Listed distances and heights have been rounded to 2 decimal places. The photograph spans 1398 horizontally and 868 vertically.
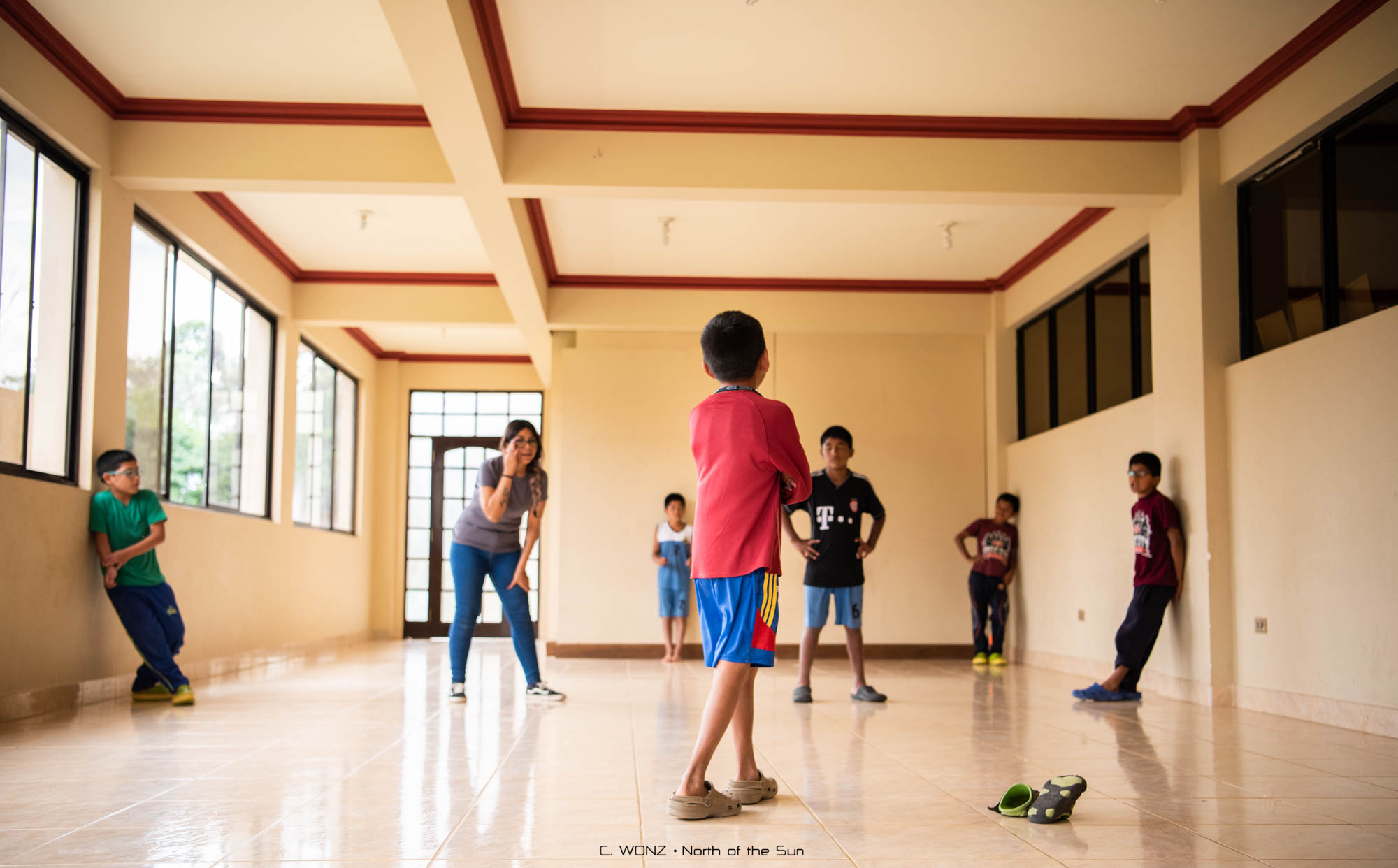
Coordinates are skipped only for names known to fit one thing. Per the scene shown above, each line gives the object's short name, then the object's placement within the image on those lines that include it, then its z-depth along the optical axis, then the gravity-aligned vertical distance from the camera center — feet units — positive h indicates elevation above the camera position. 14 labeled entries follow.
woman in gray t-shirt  16.57 -0.33
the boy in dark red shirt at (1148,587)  18.38 -1.23
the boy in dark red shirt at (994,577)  27.25 -1.53
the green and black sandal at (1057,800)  8.54 -2.21
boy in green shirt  17.37 -0.68
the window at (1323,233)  15.03 +4.16
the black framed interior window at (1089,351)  22.08 +3.64
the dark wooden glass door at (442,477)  38.73 +1.34
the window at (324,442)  32.07 +2.26
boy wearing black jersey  17.31 -0.43
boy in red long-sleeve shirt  8.54 -0.21
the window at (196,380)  20.83 +2.87
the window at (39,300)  16.05 +3.28
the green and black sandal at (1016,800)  8.83 -2.27
